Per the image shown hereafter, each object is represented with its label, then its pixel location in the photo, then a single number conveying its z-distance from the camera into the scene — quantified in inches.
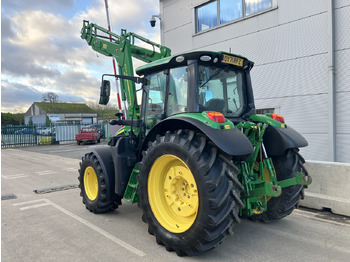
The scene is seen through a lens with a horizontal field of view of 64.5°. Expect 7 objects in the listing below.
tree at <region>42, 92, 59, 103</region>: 2491.4
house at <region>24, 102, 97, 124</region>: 2121.9
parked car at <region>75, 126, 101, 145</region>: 862.5
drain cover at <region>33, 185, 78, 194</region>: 266.5
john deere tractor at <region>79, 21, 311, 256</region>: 121.3
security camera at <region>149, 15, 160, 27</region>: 464.8
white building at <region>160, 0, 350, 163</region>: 288.2
